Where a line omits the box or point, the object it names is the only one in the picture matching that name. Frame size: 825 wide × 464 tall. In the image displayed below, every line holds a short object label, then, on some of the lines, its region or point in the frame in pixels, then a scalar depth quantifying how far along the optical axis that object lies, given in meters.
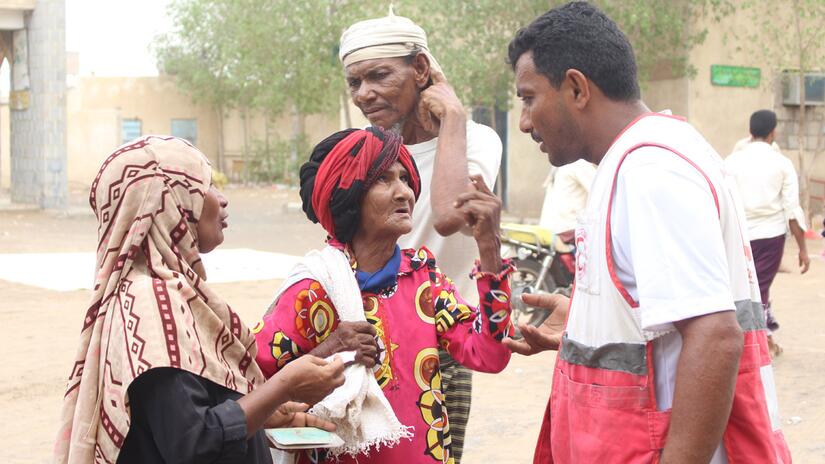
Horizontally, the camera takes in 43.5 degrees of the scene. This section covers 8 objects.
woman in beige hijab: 2.16
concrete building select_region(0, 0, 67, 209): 20.53
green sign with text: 18.14
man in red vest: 1.86
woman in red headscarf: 2.68
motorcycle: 8.70
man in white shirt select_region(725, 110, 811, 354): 8.09
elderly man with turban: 3.08
